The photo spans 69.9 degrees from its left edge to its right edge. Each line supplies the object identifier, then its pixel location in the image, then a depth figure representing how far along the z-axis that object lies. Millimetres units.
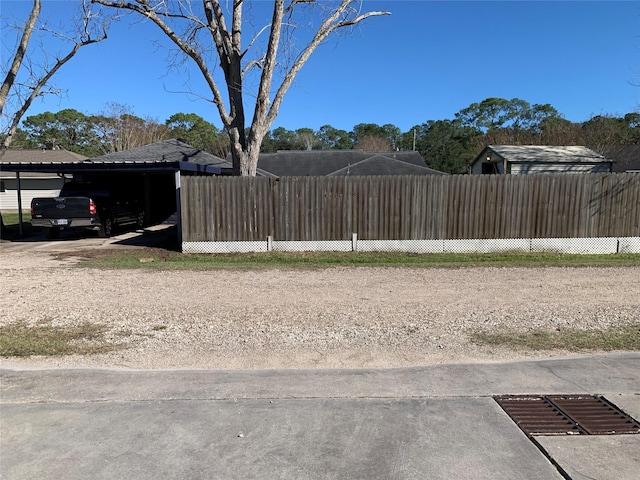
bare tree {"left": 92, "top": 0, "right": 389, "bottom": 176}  14117
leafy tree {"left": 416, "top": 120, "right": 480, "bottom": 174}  47969
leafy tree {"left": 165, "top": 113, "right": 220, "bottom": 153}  76938
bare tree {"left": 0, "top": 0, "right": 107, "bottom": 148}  14328
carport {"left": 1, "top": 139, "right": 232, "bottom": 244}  14919
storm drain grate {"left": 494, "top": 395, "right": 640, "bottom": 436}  3400
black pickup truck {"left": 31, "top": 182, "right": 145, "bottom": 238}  15297
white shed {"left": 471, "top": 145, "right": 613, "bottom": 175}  23000
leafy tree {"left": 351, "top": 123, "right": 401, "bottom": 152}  76731
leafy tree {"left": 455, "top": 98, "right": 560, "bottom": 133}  73688
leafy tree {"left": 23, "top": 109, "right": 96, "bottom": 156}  63812
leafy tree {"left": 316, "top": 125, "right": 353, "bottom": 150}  93200
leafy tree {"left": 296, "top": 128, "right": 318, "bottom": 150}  85688
